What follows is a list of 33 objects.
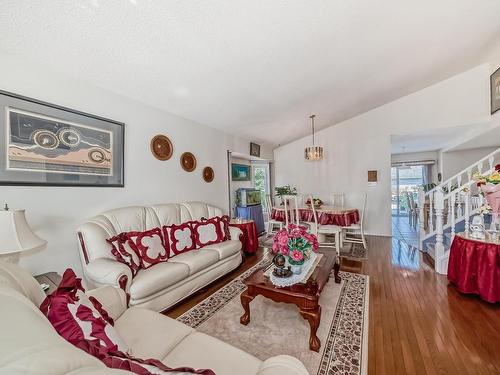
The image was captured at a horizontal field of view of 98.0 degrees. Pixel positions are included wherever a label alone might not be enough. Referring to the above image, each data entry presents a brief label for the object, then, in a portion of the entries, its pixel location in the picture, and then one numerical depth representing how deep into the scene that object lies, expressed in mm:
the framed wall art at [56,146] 1763
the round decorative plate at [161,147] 2957
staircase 2773
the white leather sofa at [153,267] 1816
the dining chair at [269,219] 4462
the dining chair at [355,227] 3711
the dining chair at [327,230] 3408
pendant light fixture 4227
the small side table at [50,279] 1563
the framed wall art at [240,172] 4942
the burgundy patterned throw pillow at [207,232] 2757
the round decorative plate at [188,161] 3409
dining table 3682
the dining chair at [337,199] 4883
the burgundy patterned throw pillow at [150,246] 2119
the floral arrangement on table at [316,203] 4316
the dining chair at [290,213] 3627
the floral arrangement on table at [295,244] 1838
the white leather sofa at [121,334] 405
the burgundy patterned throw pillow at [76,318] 709
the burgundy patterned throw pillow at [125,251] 1986
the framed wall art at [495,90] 3496
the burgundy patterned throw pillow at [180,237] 2467
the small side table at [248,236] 3553
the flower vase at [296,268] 1847
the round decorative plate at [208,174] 3812
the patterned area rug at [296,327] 1496
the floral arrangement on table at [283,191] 4782
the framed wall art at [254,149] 5121
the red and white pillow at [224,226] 2980
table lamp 1344
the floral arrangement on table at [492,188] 2164
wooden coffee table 1565
